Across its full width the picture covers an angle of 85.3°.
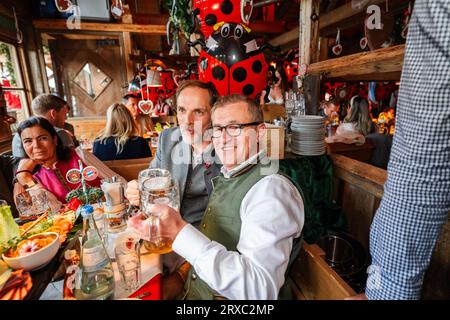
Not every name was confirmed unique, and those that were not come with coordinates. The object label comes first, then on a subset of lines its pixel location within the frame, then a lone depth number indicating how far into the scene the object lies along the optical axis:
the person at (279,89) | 4.36
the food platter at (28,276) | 0.86
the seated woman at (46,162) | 1.91
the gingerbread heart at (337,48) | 4.54
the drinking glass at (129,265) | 1.00
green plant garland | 2.40
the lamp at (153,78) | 4.37
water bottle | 0.91
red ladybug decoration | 1.91
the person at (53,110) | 3.09
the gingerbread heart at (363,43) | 4.07
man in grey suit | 1.73
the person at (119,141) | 3.02
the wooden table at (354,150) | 2.67
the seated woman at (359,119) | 3.61
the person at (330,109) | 5.35
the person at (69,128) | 3.83
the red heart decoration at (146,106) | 4.69
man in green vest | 0.85
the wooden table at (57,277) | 0.90
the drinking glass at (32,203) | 1.57
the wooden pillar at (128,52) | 5.60
